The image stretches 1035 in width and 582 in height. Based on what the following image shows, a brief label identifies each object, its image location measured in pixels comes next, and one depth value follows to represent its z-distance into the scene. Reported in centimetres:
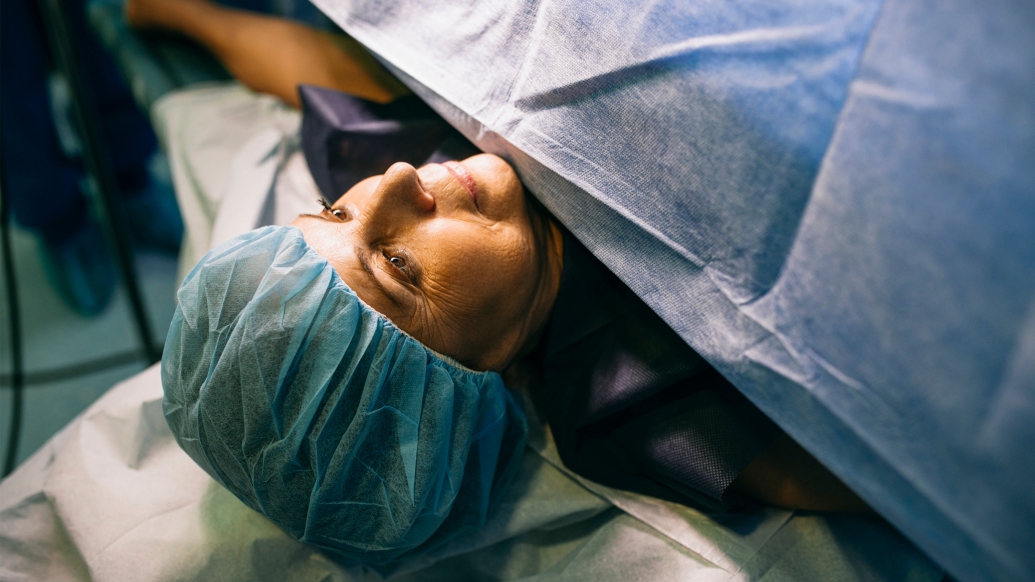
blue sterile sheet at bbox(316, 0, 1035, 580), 42
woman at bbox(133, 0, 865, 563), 73
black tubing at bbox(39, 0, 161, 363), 115
